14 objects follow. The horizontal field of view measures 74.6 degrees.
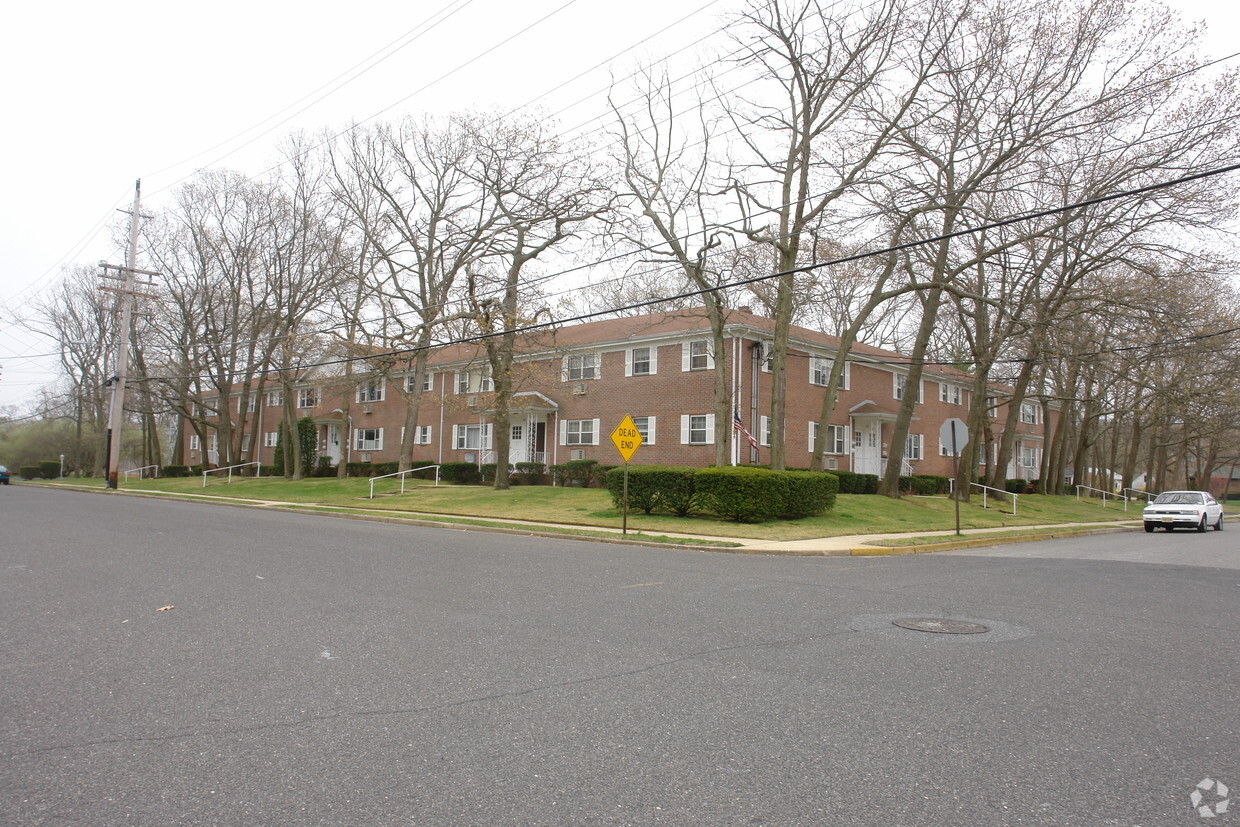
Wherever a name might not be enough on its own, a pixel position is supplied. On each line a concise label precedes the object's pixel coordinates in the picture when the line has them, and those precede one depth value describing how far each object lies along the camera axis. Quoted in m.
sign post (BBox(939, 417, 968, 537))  19.17
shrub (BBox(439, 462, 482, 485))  39.09
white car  27.80
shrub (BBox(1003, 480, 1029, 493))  45.79
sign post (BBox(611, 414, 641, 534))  18.25
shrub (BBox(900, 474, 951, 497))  37.56
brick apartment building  32.34
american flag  30.56
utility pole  39.88
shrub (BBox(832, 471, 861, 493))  33.28
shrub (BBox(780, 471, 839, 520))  22.14
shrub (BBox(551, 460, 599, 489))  34.68
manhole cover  7.65
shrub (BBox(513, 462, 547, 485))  37.00
